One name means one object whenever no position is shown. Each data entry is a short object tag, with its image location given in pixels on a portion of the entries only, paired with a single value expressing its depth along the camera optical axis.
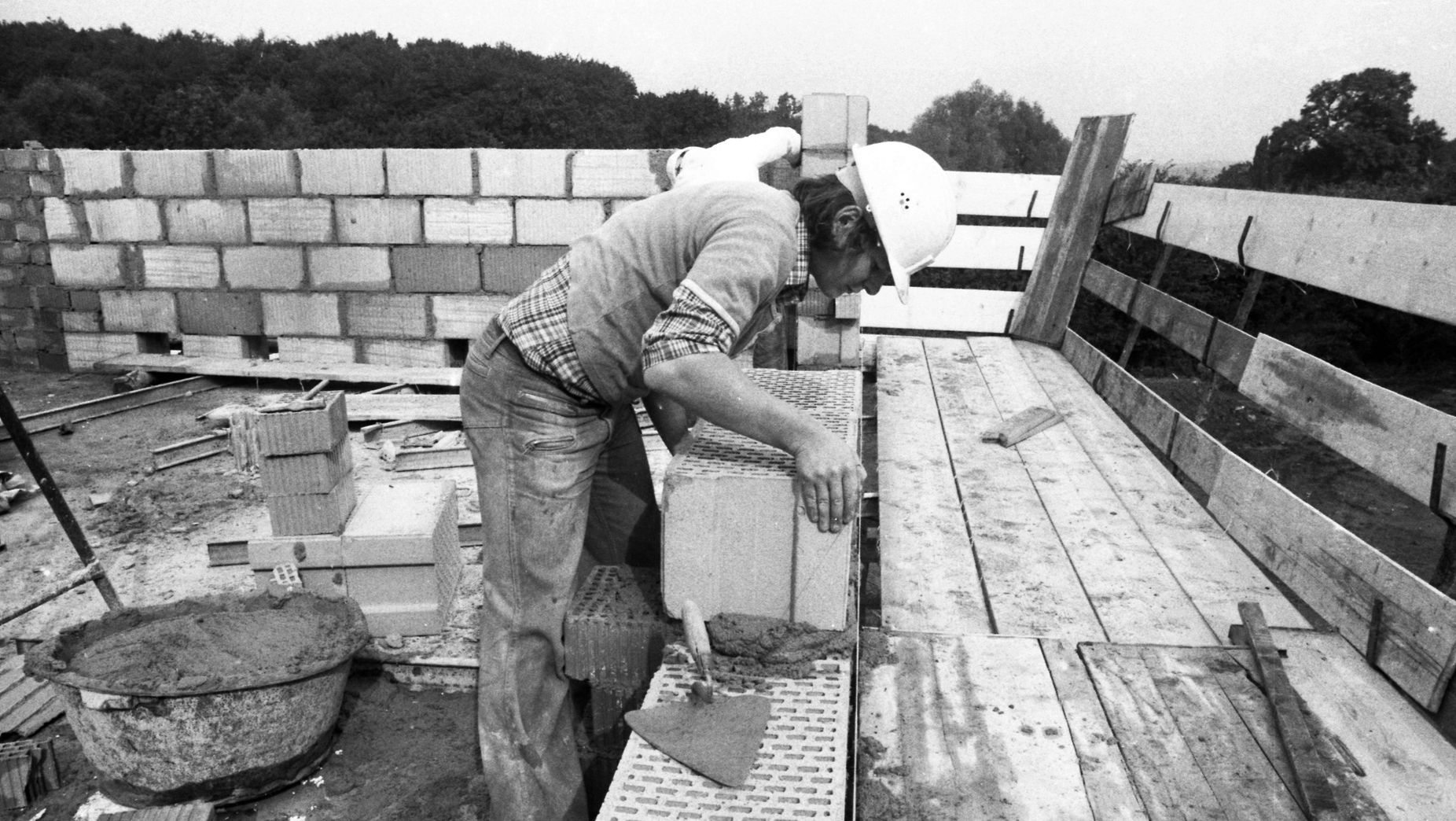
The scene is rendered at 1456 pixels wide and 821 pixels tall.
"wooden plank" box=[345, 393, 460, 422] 6.44
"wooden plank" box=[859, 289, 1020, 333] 6.16
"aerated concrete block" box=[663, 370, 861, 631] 1.78
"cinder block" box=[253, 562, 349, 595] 3.80
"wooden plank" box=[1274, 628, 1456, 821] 1.72
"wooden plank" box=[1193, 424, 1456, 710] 1.95
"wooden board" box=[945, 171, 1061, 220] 6.08
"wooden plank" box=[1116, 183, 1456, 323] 2.36
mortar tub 2.77
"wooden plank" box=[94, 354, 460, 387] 7.22
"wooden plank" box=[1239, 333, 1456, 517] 2.16
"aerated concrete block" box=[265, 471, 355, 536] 3.73
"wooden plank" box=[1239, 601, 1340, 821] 1.64
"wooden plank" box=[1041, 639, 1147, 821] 1.69
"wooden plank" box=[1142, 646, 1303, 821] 1.69
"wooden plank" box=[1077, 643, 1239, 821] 1.69
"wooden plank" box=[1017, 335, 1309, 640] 2.51
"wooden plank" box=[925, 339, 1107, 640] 2.42
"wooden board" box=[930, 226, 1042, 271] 6.21
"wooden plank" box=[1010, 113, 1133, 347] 5.59
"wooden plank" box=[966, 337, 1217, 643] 2.38
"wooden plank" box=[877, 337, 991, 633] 2.46
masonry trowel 1.50
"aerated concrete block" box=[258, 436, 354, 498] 3.69
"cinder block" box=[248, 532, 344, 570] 3.75
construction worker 1.79
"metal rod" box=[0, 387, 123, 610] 3.51
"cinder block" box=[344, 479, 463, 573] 3.75
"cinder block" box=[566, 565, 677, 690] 2.06
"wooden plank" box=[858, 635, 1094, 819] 1.69
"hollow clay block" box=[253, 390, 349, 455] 3.67
